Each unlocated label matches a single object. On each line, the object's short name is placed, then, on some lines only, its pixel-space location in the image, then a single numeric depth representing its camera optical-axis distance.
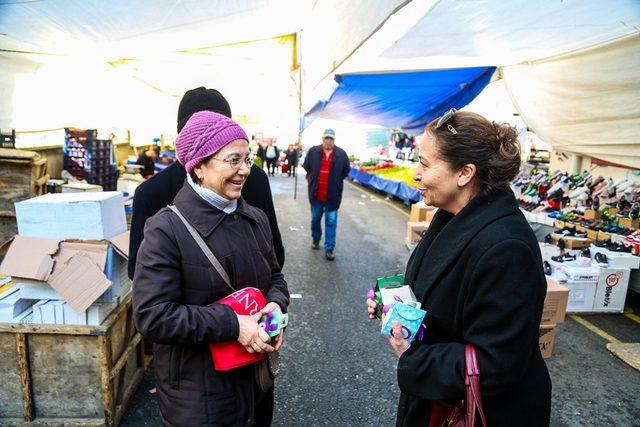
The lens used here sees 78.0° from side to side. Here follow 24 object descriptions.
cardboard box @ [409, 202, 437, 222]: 7.43
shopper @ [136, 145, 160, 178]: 10.00
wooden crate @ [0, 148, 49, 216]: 4.49
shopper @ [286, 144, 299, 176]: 17.55
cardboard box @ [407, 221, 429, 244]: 6.45
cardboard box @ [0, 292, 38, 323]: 2.46
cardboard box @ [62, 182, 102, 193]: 5.31
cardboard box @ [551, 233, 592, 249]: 5.18
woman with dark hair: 1.24
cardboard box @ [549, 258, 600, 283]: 4.51
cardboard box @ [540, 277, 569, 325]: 3.63
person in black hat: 2.08
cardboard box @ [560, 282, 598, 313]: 4.57
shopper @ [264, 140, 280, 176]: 18.53
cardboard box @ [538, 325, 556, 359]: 3.65
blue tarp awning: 6.84
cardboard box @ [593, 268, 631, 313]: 4.59
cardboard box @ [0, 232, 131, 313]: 2.38
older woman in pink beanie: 1.47
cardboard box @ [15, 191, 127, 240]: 2.64
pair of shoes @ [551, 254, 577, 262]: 4.69
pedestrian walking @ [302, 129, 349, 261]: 6.31
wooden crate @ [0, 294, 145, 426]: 2.43
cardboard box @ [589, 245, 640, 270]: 4.57
